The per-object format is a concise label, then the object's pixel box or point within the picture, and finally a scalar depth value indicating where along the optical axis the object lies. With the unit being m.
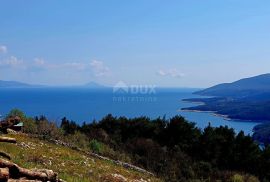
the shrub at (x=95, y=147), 28.72
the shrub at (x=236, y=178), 24.80
